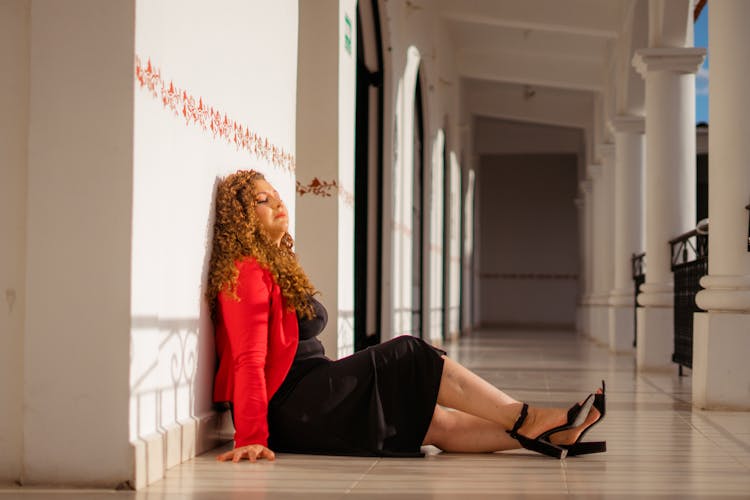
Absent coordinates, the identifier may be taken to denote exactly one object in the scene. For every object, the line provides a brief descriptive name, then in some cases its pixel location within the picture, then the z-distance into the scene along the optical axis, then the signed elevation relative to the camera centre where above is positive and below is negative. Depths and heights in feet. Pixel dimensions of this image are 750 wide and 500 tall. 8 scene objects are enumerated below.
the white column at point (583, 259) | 70.79 +1.48
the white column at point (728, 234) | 19.45 +0.87
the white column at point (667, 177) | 31.17 +3.02
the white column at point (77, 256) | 10.67 +0.19
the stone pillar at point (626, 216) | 41.81 +2.54
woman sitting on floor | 13.09 -1.37
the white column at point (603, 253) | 52.85 +1.38
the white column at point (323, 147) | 21.61 +2.66
